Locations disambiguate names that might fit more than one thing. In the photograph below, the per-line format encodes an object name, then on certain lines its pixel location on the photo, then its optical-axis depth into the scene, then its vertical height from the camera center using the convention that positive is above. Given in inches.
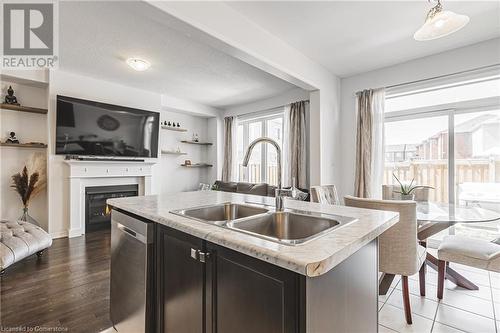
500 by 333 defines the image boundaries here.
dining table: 74.3 -16.2
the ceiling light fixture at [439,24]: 65.6 +40.7
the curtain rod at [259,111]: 171.0 +48.3
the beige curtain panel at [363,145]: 141.2 +13.3
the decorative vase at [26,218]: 138.1 -30.2
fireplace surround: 147.2 -7.8
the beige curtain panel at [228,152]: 223.9 +13.8
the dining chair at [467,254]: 69.9 -26.8
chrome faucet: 56.4 +0.8
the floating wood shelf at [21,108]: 135.1 +33.9
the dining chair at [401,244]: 67.8 -22.8
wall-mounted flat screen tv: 143.1 +24.7
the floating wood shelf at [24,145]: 135.0 +12.6
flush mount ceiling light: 126.7 +55.7
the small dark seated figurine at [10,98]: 137.0 +39.6
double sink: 46.9 -11.5
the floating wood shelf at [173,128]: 204.9 +33.9
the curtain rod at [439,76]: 112.1 +46.7
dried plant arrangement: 136.0 -8.5
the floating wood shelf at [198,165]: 226.5 +1.5
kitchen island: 29.7 -17.0
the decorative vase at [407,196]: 96.2 -11.9
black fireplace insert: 157.5 -26.0
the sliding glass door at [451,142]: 118.1 +13.6
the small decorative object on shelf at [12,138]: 137.1 +16.5
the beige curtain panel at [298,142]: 172.8 +18.1
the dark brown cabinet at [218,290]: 30.6 -19.1
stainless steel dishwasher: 51.1 -25.1
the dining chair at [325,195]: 100.3 -12.3
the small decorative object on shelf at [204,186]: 222.8 -18.7
